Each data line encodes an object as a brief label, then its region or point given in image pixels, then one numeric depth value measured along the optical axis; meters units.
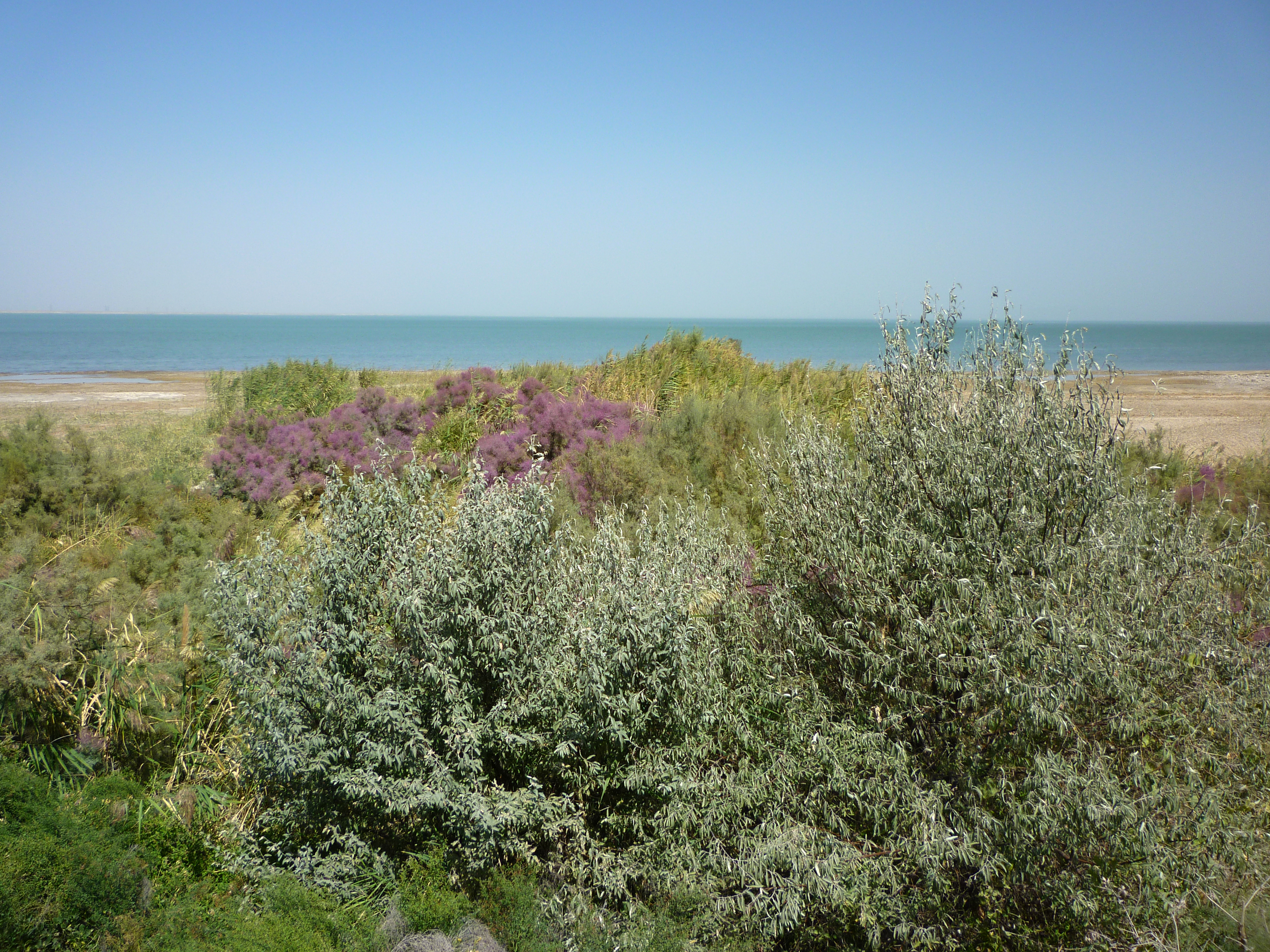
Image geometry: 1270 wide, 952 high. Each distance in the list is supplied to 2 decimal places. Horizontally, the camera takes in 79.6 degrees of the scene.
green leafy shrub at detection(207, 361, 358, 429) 16.20
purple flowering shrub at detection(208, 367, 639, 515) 11.22
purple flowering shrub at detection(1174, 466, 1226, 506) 8.76
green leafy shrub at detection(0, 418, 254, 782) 6.27
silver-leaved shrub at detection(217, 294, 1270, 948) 4.17
